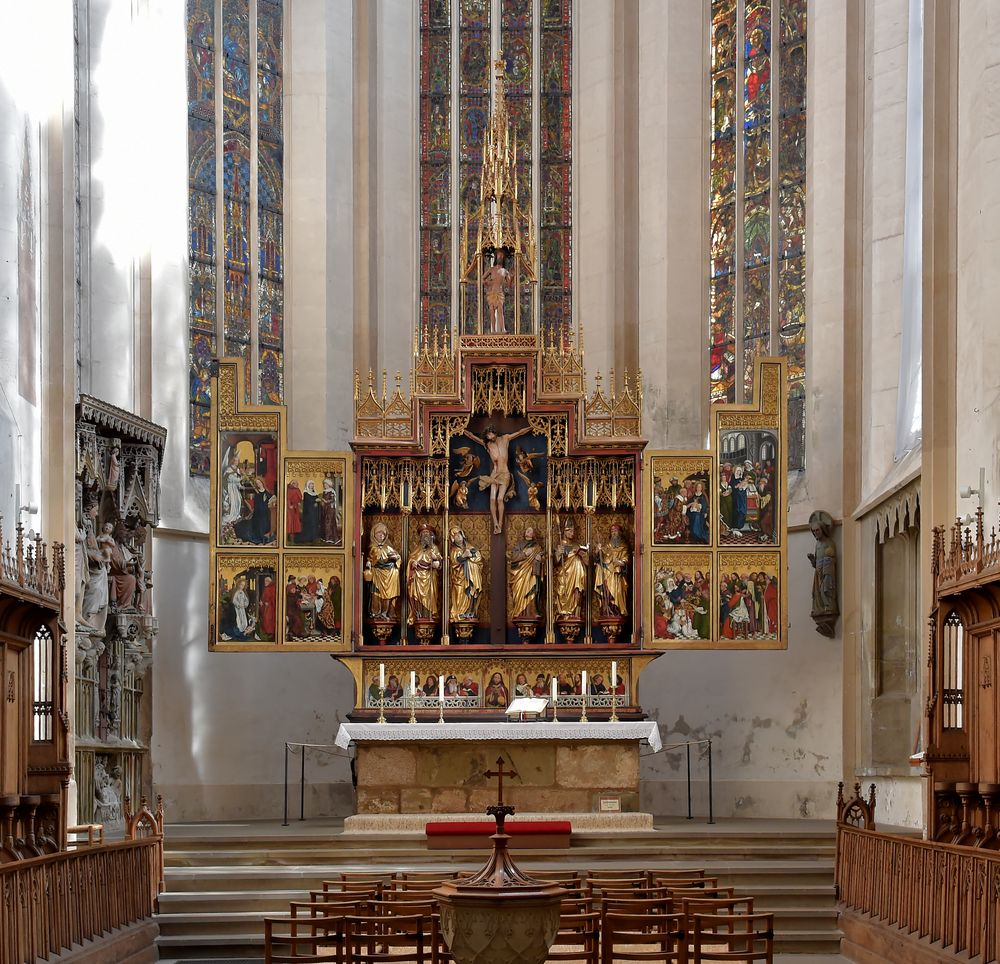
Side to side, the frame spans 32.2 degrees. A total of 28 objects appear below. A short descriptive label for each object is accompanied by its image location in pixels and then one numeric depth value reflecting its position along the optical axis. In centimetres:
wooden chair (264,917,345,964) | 1132
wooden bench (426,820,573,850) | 1745
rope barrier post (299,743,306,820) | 2146
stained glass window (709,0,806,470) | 2480
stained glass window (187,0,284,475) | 2534
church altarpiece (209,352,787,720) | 1969
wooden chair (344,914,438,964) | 1132
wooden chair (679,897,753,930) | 1148
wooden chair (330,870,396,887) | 1377
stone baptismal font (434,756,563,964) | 978
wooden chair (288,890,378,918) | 1168
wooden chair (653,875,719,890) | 1335
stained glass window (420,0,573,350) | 2714
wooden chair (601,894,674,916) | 1164
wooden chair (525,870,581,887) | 1328
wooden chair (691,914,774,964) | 1112
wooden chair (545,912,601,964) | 1116
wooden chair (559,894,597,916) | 1213
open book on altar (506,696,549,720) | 1728
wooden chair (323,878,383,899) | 1323
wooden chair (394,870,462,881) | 1381
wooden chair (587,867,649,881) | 1441
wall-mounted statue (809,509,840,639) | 2261
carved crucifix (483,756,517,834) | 1042
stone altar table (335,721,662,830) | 1889
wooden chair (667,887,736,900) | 1231
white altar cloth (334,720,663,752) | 1878
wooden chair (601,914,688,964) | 1095
